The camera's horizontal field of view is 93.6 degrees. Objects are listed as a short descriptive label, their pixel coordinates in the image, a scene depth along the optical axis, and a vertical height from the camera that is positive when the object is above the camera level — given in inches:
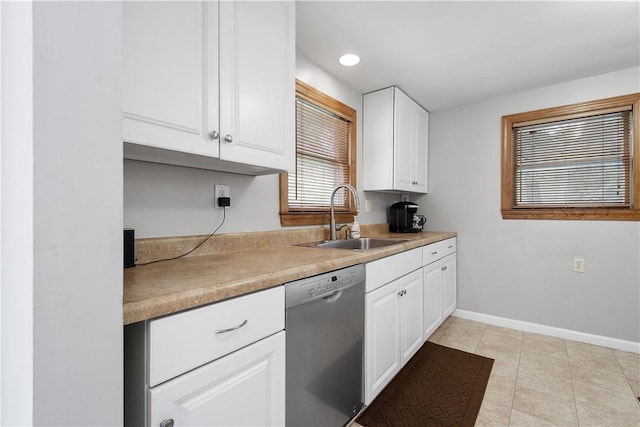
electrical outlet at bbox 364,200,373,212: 113.3 +3.0
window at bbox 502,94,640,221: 94.7 +17.6
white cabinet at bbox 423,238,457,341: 93.7 -24.5
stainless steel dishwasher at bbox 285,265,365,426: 44.5 -22.3
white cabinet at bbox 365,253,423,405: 62.7 -27.5
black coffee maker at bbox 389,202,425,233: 119.2 -1.9
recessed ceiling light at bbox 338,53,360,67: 83.3 +43.7
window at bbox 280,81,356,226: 83.2 +16.6
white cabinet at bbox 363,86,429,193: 105.3 +26.5
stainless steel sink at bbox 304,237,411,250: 82.9 -8.7
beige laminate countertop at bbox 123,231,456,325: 29.0 -8.2
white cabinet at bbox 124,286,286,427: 28.4 -16.6
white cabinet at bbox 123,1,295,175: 38.2 +19.6
